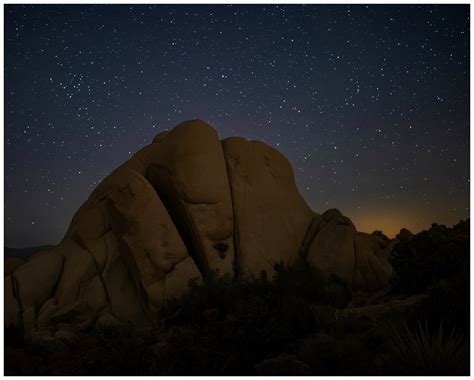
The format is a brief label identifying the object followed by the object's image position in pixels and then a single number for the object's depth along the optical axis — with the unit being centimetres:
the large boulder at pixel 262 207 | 1788
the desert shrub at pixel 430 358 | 631
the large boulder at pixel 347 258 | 1769
